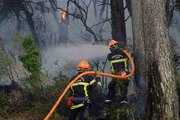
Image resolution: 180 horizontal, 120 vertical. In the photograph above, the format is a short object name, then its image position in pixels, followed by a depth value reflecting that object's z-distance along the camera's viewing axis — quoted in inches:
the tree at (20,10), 879.1
